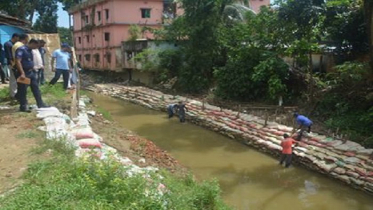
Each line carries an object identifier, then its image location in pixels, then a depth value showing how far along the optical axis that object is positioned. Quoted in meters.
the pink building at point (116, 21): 26.19
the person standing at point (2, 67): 11.27
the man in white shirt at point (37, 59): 7.98
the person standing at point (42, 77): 10.63
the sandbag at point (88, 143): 5.91
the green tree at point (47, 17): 33.72
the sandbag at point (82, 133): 6.29
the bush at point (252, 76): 13.62
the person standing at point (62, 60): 9.60
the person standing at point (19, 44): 6.90
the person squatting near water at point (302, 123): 10.12
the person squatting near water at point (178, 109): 14.86
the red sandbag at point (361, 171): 7.99
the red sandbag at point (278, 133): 10.84
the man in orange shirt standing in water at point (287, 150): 9.27
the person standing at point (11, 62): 7.67
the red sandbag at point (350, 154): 8.70
